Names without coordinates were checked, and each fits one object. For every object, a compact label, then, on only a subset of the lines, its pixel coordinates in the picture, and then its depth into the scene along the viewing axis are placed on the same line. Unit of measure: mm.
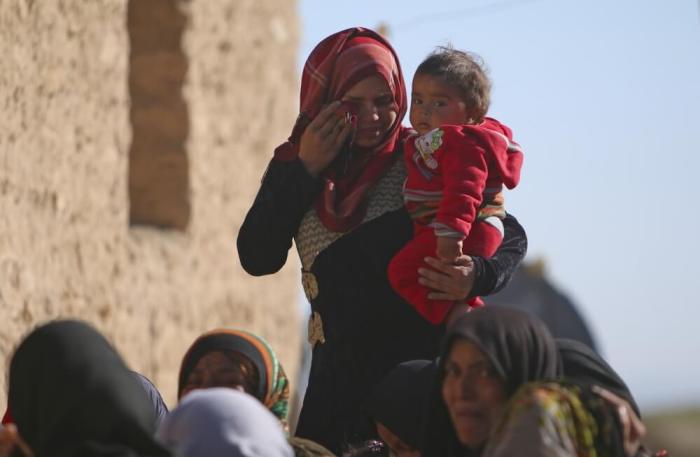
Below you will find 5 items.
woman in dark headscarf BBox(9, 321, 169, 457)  6804
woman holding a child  8777
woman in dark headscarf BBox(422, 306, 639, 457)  6817
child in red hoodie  8416
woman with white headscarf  7067
